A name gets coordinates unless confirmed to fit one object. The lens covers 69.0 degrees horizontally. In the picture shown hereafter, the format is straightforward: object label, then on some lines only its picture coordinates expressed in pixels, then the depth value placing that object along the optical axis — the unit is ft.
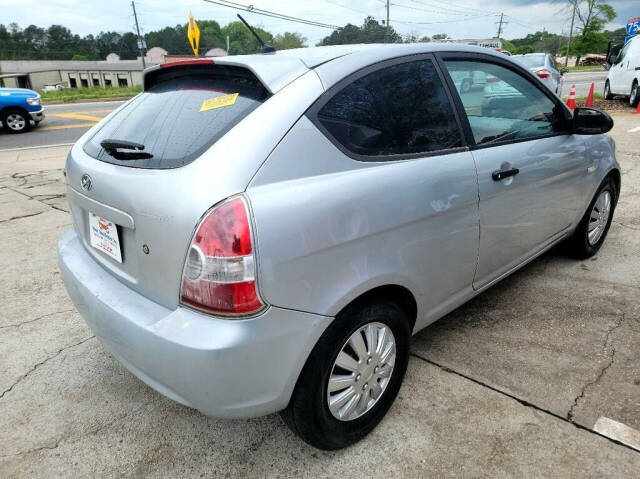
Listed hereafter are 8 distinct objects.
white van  39.29
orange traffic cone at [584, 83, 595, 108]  40.88
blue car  39.47
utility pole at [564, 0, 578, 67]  181.14
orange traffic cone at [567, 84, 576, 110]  36.51
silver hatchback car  4.99
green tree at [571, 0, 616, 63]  191.52
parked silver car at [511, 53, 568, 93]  36.91
